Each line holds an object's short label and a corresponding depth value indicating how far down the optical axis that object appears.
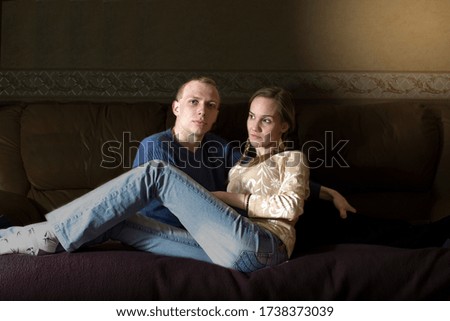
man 1.96
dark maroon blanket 1.60
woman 1.67
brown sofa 2.42
